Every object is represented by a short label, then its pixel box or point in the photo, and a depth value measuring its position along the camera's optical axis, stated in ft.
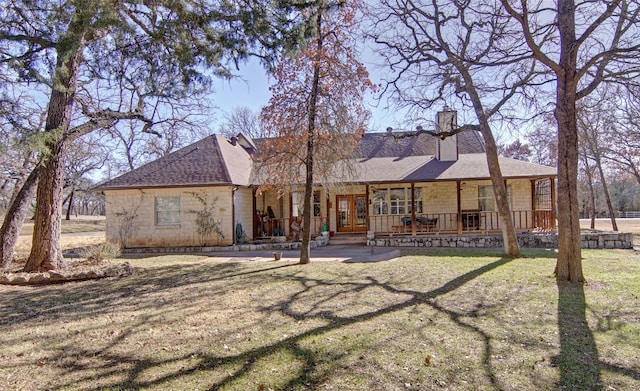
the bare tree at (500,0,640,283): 24.20
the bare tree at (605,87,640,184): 63.98
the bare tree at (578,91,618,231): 68.95
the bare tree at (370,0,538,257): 34.63
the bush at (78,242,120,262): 34.45
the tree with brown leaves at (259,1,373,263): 31.37
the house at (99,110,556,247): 49.26
